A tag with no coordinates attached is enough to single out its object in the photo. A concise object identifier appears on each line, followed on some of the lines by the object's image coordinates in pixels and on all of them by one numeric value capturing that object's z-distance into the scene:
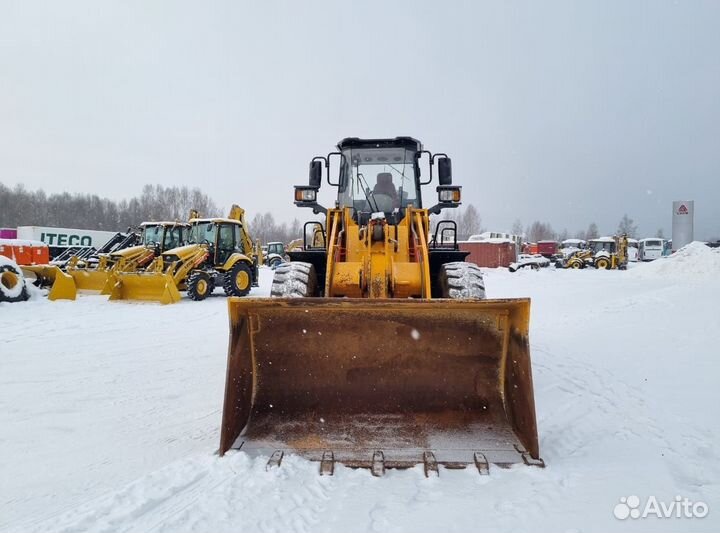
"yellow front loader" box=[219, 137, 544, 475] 2.89
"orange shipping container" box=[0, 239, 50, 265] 20.09
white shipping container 37.52
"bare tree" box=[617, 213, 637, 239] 108.31
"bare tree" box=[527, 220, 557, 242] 113.94
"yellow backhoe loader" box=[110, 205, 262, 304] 12.05
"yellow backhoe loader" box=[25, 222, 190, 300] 12.30
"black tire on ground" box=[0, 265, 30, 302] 11.03
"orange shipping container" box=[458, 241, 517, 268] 36.12
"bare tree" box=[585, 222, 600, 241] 117.62
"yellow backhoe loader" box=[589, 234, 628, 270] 32.53
